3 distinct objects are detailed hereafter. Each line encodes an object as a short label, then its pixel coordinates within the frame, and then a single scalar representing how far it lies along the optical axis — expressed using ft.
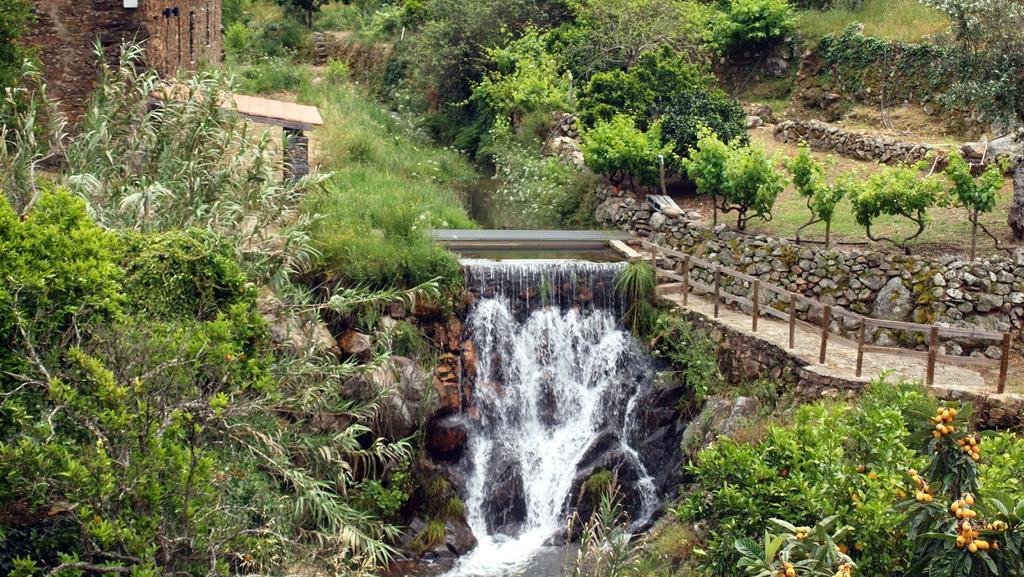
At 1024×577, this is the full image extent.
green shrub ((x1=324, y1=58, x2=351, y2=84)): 96.94
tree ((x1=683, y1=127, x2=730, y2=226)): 56.95
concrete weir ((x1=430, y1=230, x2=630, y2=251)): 56.75
